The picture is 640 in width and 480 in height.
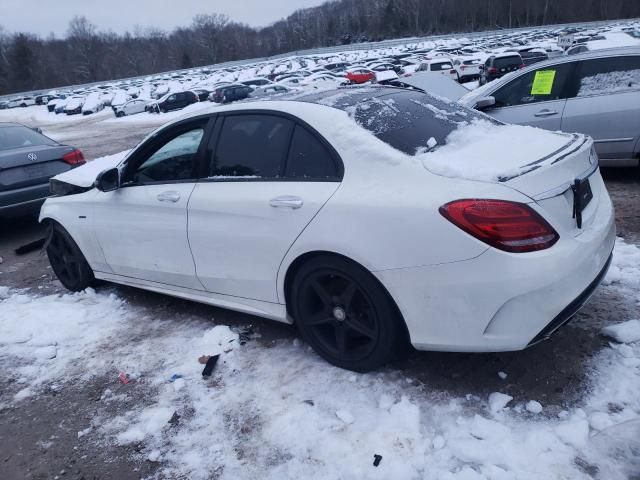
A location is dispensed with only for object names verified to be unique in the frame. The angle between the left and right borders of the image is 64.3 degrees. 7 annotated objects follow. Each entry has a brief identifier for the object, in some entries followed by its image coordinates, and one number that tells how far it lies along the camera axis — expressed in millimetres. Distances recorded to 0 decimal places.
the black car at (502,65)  19344
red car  29844
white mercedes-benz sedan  2422
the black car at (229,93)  29964
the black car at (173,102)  30438
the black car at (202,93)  33906
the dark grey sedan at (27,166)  6527
